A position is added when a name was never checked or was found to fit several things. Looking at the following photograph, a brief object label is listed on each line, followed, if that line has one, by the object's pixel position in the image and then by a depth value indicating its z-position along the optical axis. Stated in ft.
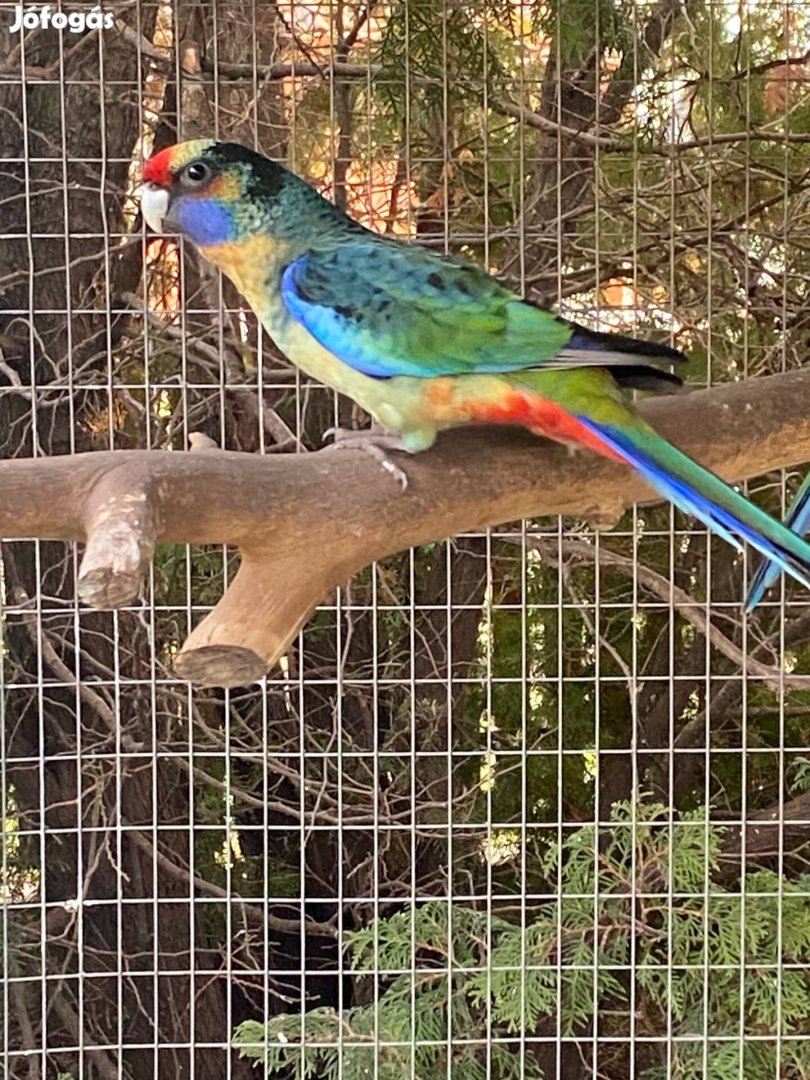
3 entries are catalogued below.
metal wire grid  4.45
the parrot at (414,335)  3.00
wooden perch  2.72
